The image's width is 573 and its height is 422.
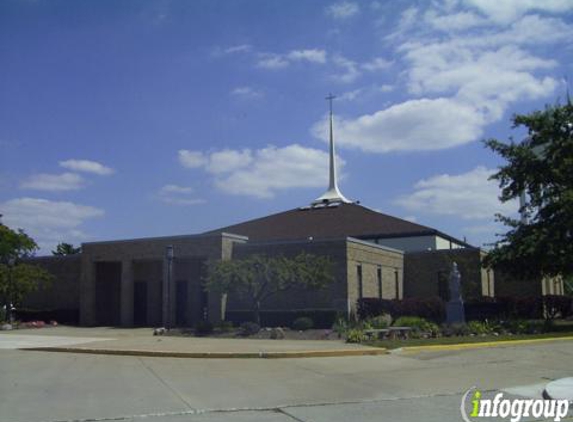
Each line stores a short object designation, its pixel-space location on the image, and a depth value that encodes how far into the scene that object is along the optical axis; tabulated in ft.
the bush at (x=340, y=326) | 86.36
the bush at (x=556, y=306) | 119.14
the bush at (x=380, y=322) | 85.95
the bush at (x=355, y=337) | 71.20
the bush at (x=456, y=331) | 77.87
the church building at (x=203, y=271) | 114.93
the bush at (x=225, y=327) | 95.58
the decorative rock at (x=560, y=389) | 36.14
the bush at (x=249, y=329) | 89.97
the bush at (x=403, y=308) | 113.91
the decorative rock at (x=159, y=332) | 94.17
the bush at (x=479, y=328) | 79.00
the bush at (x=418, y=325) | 79.05
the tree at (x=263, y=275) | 98.37
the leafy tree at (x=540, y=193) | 96.27
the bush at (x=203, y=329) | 95.08
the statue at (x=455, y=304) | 93.50
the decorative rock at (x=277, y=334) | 85.74
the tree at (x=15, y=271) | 120.16
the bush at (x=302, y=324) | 99.04
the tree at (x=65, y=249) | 288.51
